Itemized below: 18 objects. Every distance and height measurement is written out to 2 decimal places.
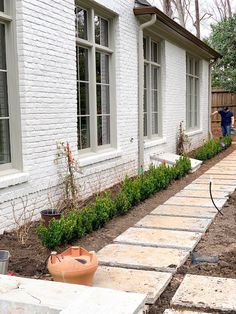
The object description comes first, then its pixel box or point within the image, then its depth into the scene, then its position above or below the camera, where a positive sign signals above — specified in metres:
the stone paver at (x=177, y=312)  3.11 -1.39
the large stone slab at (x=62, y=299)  2.39 -1.04
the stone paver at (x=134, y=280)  3.47 -1.37
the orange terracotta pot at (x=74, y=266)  3.27 -1.12
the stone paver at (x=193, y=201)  6.61 -1.34
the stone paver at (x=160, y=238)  4.66 -1.36
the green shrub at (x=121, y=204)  6.01 -1.20
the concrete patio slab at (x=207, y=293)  3.21 -1.38
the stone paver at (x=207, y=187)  7.82 -1.33
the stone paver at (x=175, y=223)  5.30 -1.35
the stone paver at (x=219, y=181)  8.45 -1.33
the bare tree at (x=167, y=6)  27.05 +6.64
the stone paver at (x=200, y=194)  7.23 -1.34
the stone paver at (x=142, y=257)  4.03 -1.36
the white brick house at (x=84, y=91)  5.11 +0.39
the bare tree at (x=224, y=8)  33.12 +7.93
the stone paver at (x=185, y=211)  5.95 -1.35
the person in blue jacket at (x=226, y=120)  17.17 -0.27
